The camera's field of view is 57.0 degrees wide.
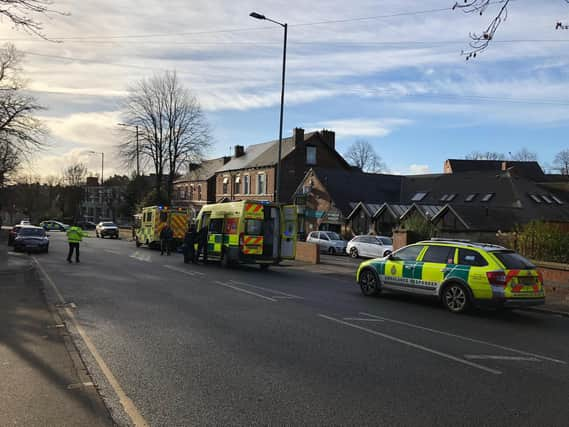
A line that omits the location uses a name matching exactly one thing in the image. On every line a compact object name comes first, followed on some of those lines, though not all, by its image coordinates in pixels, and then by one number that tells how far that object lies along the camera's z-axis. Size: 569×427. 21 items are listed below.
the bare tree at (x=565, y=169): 90.00
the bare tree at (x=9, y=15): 11.93
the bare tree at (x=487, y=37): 8.06
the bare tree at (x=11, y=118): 26.03
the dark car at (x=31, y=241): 26.61
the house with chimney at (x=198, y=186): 64.69
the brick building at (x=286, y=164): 52.72
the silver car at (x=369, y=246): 30.22
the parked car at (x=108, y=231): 51.16
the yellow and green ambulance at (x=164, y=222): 32.72
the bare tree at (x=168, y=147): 51.28
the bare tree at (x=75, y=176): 101.12
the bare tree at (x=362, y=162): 96.81
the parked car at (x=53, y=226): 70.38
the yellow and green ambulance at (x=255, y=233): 20.33
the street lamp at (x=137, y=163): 51.22
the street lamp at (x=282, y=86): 25.03
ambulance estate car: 10.84
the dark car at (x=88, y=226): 79.08
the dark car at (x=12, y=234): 31.37
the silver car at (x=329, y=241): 35.22
